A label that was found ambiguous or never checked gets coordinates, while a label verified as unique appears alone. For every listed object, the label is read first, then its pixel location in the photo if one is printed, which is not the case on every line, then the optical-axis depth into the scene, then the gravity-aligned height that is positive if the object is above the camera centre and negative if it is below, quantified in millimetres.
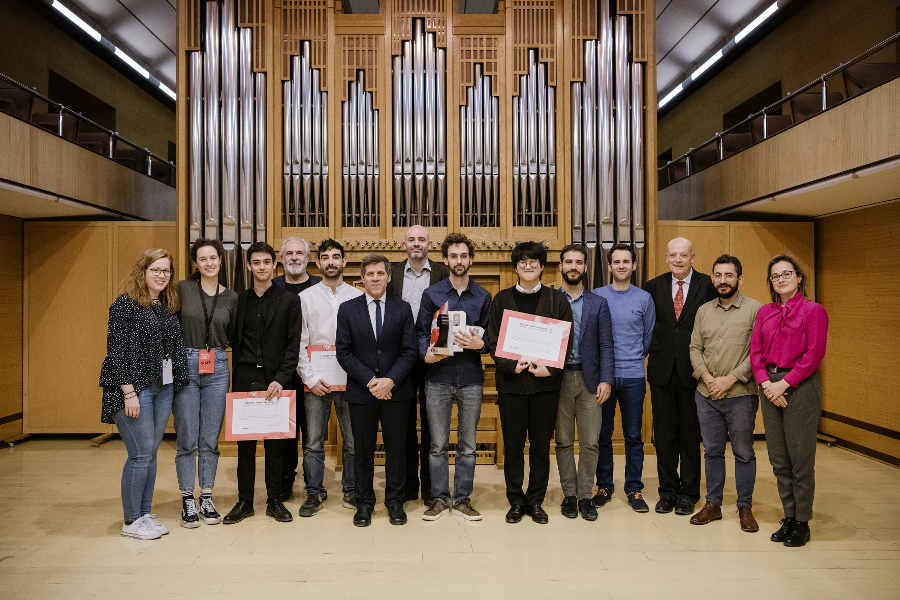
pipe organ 5148 +1686
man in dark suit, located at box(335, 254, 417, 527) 3410 -391
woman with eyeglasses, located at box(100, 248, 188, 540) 3145 -353
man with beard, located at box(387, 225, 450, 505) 3775 +146
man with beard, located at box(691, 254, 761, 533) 3402 -477
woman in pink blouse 3152 -436
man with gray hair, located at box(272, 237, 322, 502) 3809 +187
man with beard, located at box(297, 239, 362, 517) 3598 -351
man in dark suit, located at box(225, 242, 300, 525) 3463 -174
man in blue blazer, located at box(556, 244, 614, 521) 3516 -485
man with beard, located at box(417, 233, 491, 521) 3484 -434
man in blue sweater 3711 -331
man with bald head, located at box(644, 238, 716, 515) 3646 -476
